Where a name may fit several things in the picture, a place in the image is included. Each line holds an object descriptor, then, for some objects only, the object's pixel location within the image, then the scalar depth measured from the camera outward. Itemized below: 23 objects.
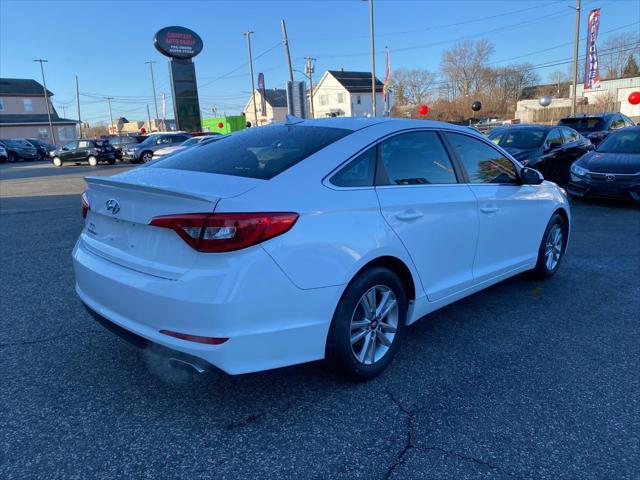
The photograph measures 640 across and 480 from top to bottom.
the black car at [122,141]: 29.28
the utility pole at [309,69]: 56.64
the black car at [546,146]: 10.82
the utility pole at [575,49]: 25.78
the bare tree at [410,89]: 75.88
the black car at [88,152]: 28.33
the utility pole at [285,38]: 32.03
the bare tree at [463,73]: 70.69
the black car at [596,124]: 14.60
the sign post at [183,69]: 35.84
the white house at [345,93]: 72.12
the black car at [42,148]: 39.09
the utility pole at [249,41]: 48.72
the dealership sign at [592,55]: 26.09
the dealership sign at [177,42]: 35.60
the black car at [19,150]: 36.72
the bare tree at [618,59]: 66.12
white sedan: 2.38
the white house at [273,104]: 77.38
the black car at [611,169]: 9.07
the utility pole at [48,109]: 56.93
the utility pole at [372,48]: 30.59
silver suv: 26.98
